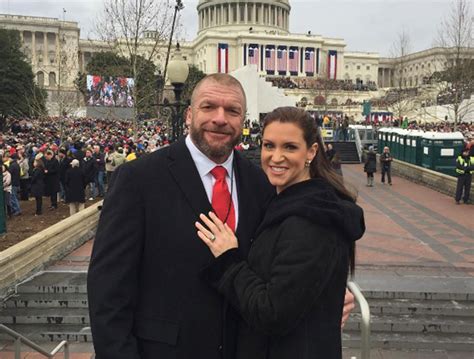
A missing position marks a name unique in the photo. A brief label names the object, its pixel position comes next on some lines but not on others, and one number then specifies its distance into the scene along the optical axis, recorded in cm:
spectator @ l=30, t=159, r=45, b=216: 1264
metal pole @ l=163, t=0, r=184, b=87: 1468
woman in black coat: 186
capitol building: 9531
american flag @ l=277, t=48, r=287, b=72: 9644
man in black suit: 203
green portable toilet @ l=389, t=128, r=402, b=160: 2384
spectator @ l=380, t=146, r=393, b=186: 1934
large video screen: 3059
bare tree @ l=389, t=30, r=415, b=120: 5316
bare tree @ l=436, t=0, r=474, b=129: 2489
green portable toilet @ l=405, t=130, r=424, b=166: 2086
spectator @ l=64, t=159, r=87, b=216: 1244
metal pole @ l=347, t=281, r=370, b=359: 288
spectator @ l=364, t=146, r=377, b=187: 1841
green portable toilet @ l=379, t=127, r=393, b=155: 2538
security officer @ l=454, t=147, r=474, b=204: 1437
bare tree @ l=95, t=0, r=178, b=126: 1795
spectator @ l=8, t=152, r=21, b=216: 1281
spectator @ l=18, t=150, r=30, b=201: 1490
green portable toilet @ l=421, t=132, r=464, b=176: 1903
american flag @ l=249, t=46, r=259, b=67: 9549
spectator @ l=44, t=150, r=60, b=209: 1327
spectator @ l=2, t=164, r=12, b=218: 1201
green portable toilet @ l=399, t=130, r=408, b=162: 2259
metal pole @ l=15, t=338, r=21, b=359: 401
